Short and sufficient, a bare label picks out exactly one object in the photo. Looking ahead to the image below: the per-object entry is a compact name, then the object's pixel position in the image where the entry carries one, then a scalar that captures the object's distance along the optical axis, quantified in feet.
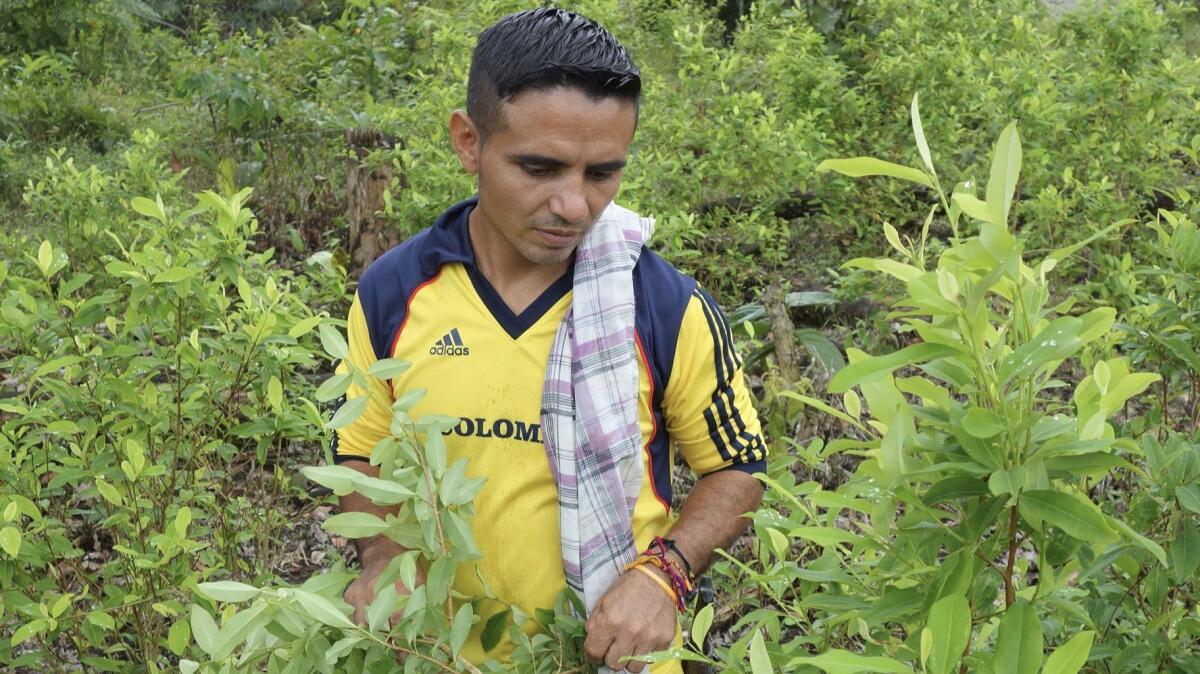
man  5.98
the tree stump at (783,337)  12.69
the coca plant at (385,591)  4.66
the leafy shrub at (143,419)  7.82
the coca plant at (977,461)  3.43
